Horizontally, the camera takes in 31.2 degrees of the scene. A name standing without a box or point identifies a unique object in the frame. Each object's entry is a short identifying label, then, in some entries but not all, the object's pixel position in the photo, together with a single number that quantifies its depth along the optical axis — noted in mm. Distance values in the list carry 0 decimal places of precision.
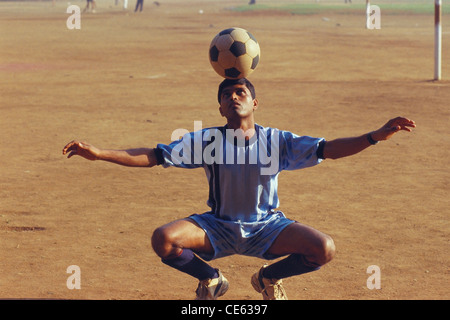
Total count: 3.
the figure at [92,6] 53047
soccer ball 5434
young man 5008
